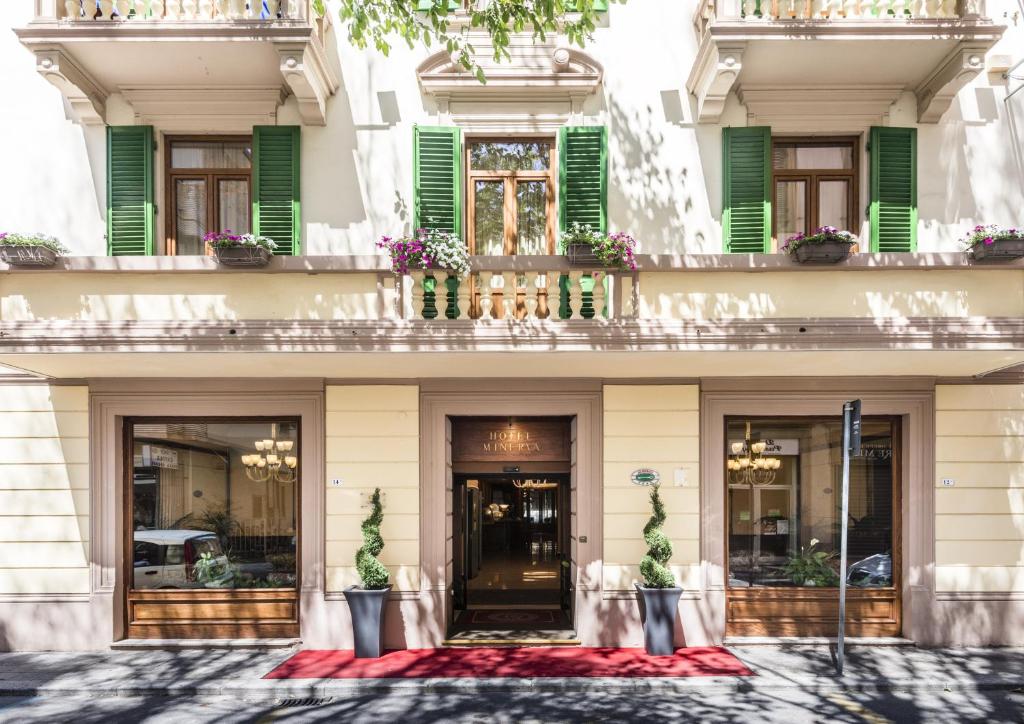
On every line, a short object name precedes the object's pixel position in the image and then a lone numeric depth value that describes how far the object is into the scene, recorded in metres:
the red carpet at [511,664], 7.43
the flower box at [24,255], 7.20
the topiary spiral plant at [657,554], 7.98
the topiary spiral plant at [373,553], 7.96
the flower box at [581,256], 7.31
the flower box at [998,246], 7.15
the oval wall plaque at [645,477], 8.44
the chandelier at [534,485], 10.27
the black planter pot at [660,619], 7.95
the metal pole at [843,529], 7.29
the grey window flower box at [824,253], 7.24
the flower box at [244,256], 7.29
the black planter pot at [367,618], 7.92
